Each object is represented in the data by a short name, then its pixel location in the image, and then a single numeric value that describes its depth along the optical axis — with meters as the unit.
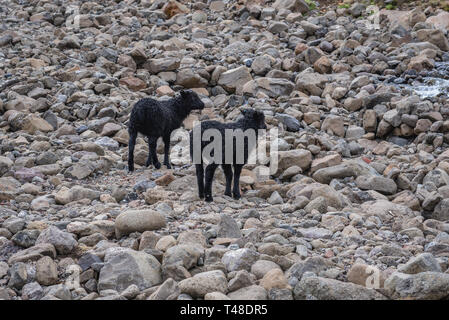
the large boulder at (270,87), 12.45
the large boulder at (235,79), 12.88
